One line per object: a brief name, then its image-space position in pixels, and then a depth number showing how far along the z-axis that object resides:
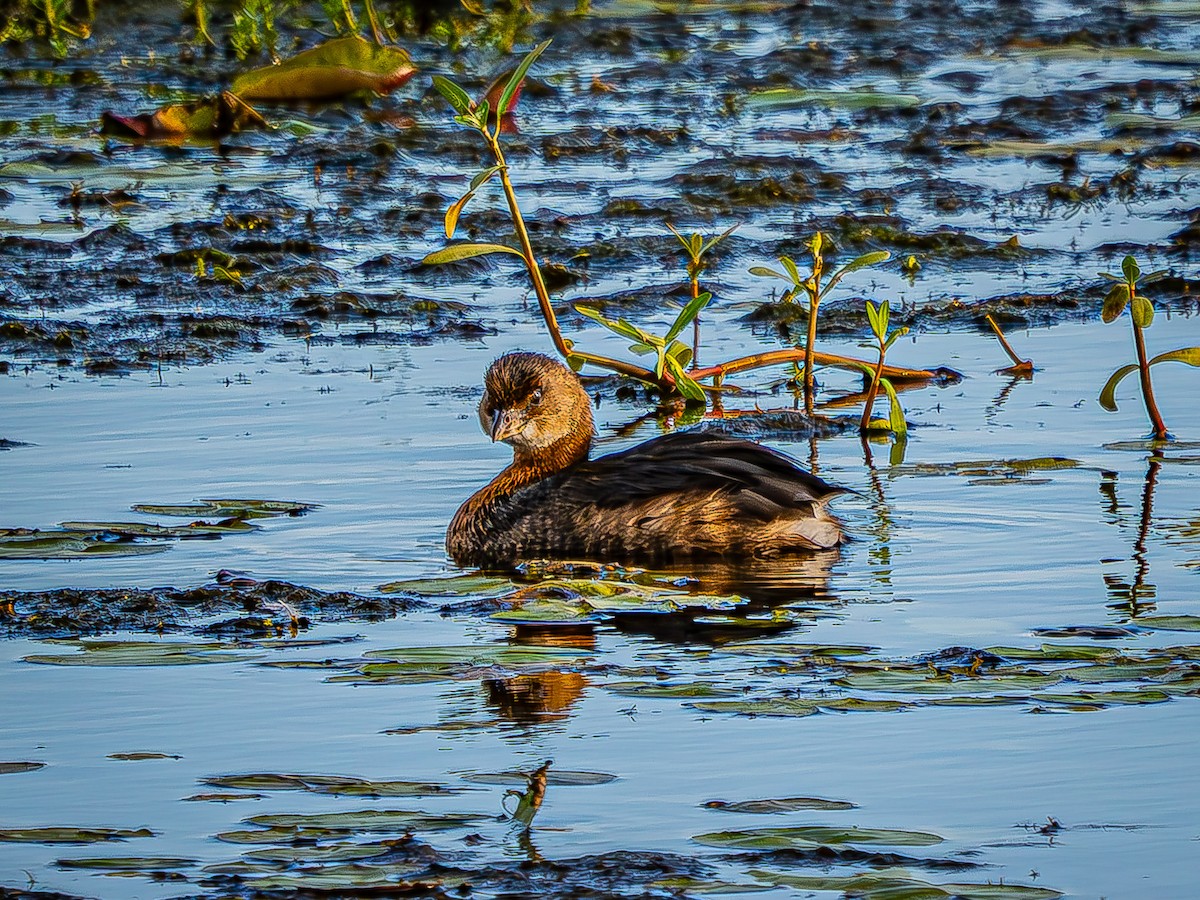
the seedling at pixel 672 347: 17.89
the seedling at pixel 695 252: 19.53
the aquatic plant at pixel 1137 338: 17.27
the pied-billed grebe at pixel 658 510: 15.51
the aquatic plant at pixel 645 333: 17.86
